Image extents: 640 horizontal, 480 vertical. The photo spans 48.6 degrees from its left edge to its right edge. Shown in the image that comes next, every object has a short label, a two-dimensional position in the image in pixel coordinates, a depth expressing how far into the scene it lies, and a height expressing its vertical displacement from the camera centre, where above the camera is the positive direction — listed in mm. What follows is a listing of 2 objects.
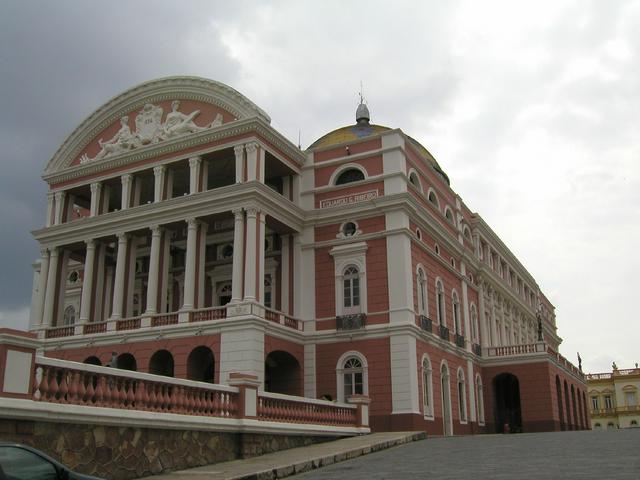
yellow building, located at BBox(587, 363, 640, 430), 74438 +3659
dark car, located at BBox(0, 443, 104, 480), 6902 -275
